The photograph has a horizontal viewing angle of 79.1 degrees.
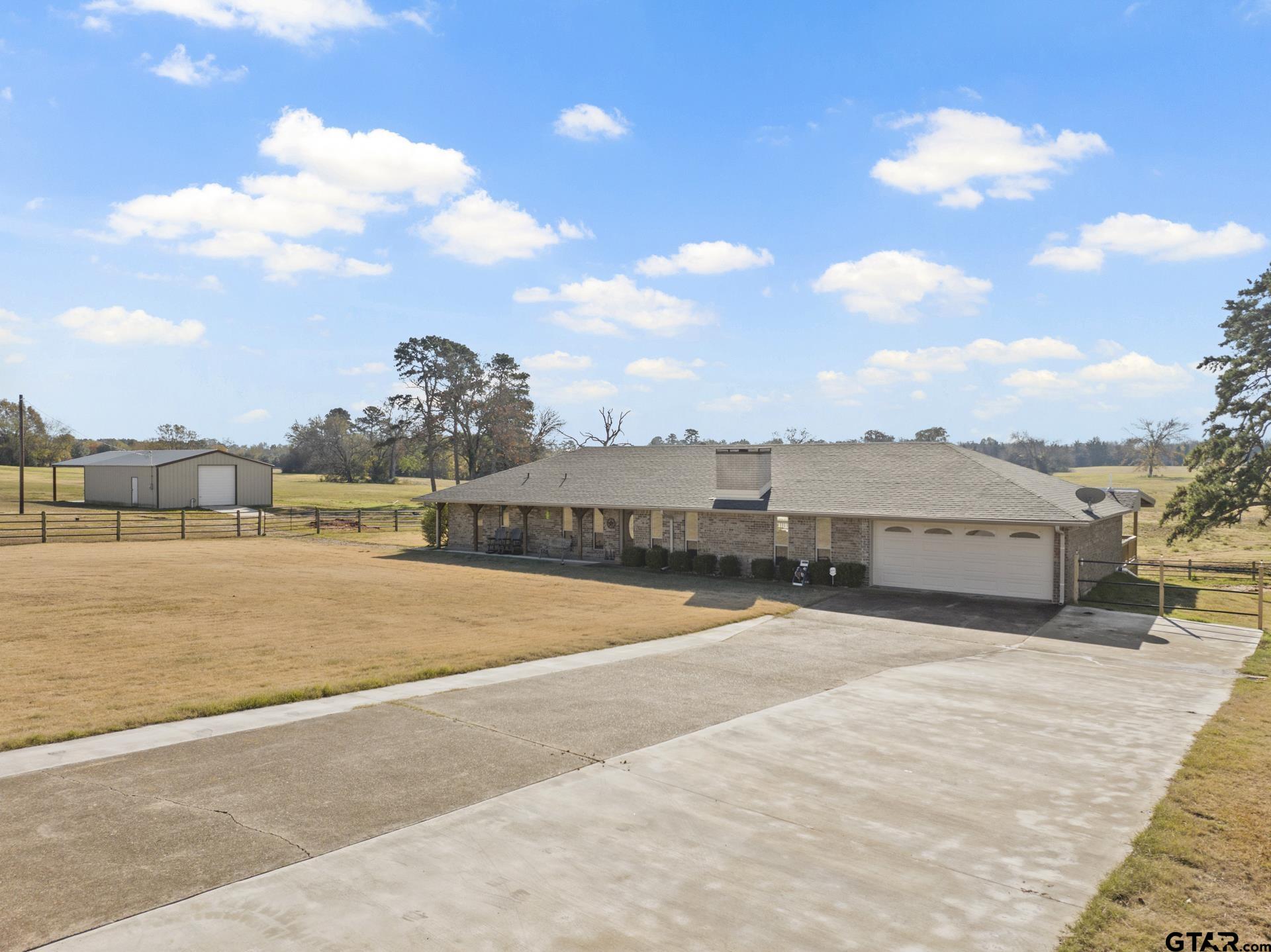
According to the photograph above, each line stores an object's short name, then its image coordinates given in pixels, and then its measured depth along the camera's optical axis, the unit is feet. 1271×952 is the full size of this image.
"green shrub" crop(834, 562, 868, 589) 78.59
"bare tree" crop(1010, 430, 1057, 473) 397.19
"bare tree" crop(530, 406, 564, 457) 244.63
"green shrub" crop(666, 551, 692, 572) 90.07
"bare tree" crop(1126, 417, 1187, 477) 337.31
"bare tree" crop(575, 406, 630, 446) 210.59
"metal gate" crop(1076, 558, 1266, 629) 67.51
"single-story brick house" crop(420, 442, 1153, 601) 71.61
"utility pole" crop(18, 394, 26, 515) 134.21
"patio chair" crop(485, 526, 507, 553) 107.24
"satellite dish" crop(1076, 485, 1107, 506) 70.33
